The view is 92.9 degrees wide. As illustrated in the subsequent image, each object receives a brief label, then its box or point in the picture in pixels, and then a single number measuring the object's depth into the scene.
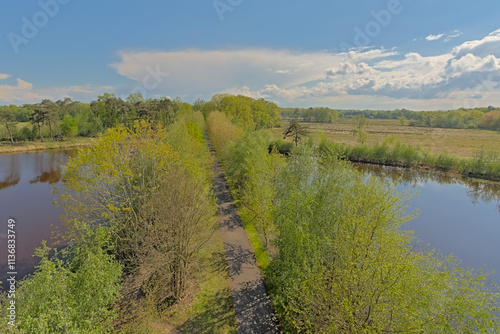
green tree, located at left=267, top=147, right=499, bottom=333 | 7.21
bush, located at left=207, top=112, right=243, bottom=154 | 39.53
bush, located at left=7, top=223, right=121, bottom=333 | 7.28
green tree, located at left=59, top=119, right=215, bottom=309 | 12.85
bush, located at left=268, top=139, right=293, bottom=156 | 53.65
